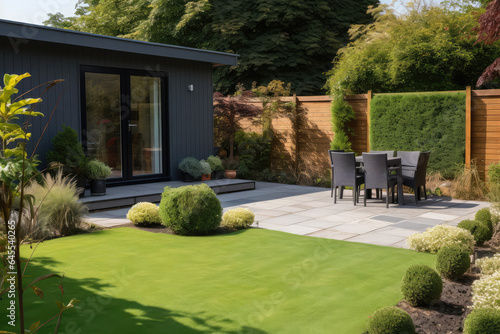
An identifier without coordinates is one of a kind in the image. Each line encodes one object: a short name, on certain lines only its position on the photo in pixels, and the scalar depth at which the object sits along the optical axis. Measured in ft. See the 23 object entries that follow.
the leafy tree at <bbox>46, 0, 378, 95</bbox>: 62.95
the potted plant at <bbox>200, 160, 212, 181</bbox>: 34.73
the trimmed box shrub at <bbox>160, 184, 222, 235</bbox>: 20.67
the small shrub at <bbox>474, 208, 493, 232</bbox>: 19.19
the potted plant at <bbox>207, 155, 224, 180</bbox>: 35.96
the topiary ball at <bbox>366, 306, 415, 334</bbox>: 10.03
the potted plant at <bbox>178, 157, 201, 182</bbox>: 34.30
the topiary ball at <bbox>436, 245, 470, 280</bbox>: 14.16
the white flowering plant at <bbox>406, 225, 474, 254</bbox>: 16.96
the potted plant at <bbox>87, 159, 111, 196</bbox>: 27.63
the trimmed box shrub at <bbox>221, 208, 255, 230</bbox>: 22.20
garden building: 27.35
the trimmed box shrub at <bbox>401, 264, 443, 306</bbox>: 12.17
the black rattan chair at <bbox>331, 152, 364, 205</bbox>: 27.96
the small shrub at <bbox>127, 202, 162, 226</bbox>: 22.58
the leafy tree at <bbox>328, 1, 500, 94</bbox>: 37.58
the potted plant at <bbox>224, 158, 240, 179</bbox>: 39.34
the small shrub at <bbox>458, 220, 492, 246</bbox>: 18.42
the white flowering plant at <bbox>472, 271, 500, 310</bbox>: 11.19
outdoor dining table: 27.76
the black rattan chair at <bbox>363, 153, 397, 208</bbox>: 27.04
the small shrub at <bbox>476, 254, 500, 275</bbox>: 13.83
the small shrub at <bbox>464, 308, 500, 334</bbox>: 9.32
